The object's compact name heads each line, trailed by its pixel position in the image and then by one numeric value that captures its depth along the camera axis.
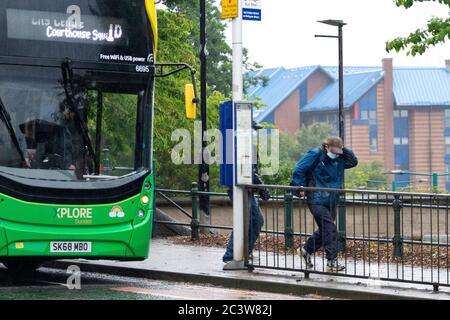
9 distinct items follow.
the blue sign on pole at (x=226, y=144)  15.60
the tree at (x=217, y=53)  53.53
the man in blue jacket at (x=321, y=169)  15.06
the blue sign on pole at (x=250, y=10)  15.48
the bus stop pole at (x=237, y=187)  15.37
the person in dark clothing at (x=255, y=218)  15.64
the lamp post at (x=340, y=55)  29.52
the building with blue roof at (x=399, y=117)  136.88
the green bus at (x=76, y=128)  14.32
